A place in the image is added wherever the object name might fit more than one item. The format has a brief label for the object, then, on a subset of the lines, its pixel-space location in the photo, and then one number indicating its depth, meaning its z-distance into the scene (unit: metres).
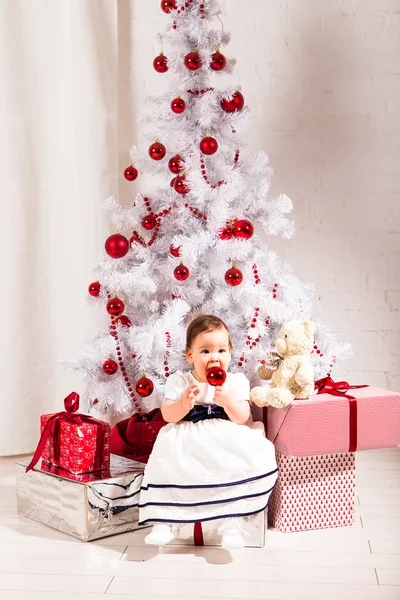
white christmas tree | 2.54
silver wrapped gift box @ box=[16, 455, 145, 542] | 2.18
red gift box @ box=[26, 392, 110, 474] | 2.23
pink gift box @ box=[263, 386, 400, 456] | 2.19
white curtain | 3.22
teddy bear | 2.20
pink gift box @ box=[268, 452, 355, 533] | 2.27
